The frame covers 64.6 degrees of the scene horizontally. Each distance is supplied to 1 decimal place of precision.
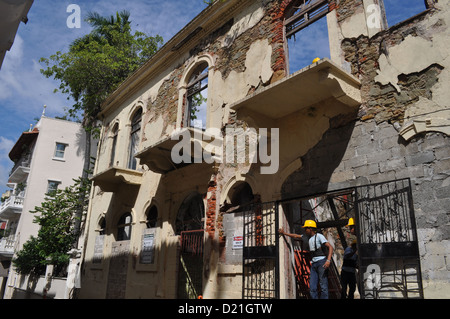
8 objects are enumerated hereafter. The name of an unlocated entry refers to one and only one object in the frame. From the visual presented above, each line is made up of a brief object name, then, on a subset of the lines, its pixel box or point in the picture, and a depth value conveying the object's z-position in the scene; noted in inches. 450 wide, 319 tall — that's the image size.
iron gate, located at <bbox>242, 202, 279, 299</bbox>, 276.7
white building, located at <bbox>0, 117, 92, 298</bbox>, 1003.4
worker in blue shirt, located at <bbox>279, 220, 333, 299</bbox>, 238.1
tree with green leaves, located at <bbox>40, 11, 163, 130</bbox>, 695.1
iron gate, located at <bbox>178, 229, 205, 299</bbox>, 372.2
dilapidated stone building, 215.6
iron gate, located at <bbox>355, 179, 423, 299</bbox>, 203.6
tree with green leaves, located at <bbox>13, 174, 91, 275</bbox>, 708.7
